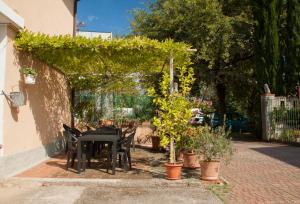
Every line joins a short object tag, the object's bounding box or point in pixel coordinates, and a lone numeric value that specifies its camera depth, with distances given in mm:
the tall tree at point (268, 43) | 15041
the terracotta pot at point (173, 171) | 5827
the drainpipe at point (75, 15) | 11229
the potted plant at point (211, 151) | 5873
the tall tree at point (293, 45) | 14736
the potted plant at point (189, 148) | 6835
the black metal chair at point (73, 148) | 6595
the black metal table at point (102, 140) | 6327
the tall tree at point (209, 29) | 15905
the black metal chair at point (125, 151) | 6753
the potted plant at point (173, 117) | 5861
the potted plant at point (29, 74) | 6177
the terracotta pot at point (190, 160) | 7185
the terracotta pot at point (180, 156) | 7945
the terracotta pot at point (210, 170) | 5870
